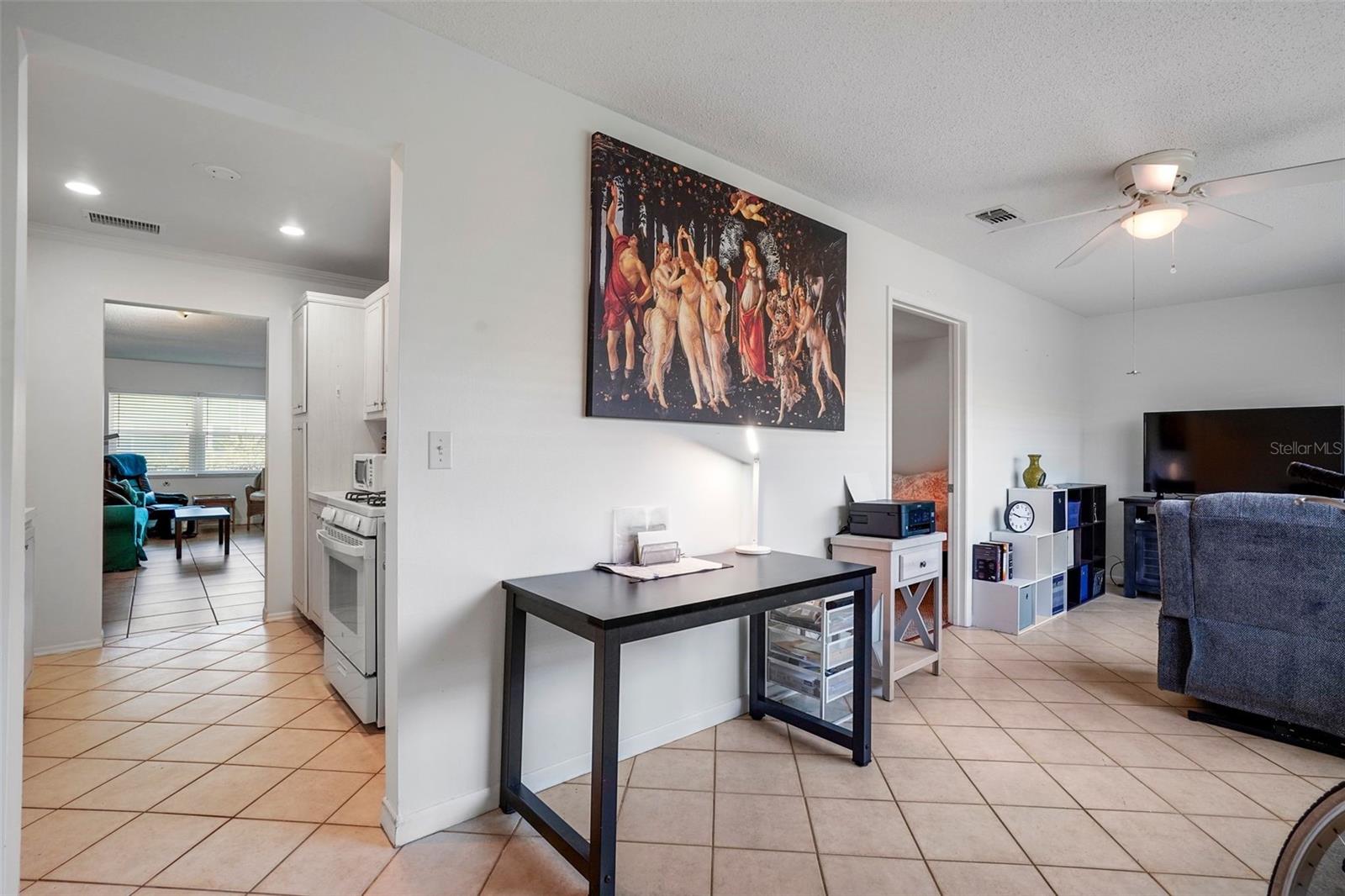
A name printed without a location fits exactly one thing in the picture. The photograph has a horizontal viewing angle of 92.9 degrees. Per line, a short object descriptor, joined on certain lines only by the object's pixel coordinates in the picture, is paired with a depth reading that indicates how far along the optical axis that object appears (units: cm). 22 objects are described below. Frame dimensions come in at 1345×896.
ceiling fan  248
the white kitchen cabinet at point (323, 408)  394
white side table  293
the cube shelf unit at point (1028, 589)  405
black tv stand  515
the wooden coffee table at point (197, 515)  628
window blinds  848
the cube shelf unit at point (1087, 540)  480
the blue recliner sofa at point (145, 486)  668
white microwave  315
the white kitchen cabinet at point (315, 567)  379
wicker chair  867
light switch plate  194
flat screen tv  452
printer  304
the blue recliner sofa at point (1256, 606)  239
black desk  159
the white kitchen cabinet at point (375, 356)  369
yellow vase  463
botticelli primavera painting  231
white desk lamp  265
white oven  257
